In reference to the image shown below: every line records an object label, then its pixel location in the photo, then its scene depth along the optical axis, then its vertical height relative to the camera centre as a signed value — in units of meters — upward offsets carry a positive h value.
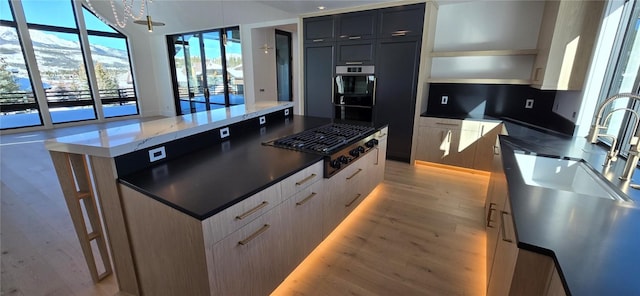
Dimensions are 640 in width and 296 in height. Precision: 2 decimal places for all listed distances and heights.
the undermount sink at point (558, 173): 1.67 -0.58
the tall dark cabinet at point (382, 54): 3.63 +0.41
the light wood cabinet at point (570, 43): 2.33 +0.36
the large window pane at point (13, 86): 5.78 -0.15
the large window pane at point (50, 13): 5.99 +1.50
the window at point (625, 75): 1.89 +0.07
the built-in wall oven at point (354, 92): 4.02 -0.16
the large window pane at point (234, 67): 6.10 +0.30
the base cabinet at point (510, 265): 0.89 -0.68
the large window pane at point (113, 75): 7.13 +0.14
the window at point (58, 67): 5.88 +0.29
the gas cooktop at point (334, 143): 1.88 -0.45
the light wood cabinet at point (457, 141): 3.48 -0.77
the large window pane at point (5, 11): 5.61 +1.38
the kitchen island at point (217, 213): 1.17 -0.64
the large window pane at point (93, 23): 6.78 +1.42
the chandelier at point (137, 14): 2.98 +1.57
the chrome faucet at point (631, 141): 1.35 -0.29
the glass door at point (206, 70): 6.32 +0.27
